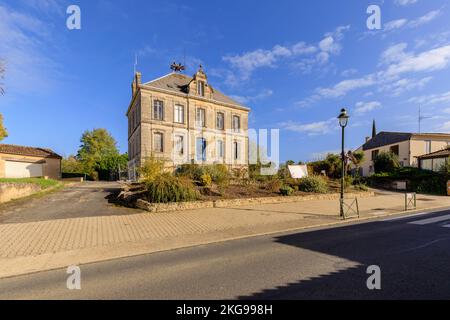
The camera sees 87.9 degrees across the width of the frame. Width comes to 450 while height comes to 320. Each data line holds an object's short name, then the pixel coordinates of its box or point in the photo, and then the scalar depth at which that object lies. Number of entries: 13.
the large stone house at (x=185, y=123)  24.69
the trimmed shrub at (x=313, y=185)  15.71
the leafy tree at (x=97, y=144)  46.25
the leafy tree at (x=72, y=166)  35.25
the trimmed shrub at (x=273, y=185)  15.03
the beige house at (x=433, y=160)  24.38
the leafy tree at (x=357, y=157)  27.38
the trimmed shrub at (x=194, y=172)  15.57
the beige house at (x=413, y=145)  29.23
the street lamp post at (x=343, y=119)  9.50
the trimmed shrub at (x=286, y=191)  14.24
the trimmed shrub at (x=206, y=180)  13.95
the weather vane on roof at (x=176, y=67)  29.80
